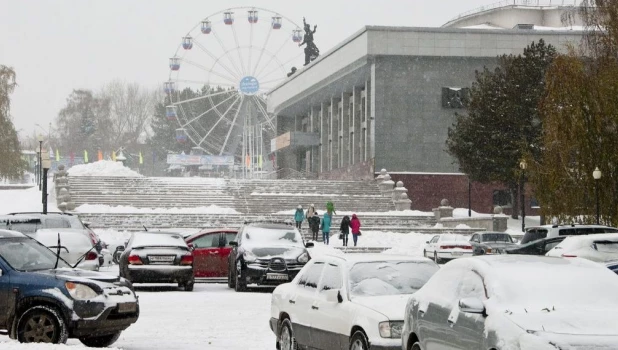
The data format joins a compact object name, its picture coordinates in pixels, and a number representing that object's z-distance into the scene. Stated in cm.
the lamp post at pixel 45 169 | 4716
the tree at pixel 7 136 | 7794
